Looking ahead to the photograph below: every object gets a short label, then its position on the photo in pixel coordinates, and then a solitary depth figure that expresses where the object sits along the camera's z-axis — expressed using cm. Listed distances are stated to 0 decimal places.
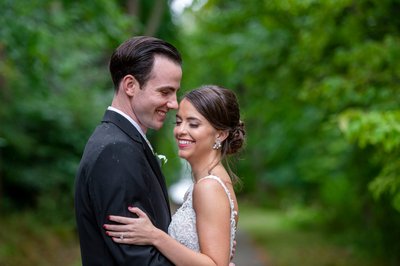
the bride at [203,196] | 272
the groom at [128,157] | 268
